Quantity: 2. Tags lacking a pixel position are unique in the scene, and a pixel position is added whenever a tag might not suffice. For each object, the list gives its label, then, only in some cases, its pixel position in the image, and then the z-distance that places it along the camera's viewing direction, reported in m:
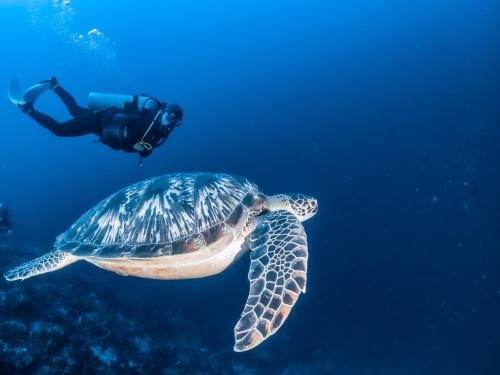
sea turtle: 2.85
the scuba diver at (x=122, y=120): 3.64
